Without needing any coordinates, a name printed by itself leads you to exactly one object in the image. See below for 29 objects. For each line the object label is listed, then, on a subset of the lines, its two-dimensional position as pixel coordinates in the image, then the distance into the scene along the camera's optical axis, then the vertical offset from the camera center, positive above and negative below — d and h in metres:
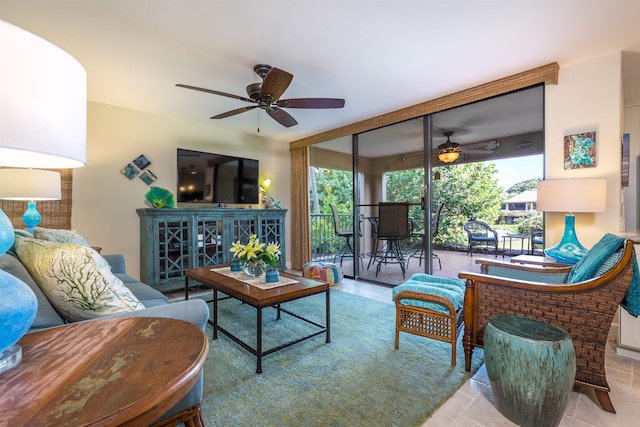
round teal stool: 1.25 -0.72
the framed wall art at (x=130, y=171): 3.49 +0.50
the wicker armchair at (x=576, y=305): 1.37 -0.51
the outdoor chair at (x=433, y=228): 3.61 -0.22
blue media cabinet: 3.34 -0.34
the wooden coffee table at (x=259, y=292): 1.80 -0.56
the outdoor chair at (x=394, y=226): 3.86 -0.19
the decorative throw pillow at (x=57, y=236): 2.00 -0.18
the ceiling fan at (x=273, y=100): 2.18 +0.94
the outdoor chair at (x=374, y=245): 4.48 -0.55
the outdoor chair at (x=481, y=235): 4.73 -0.39
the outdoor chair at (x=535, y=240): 3.68 -0.37
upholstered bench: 1.86 -0.67
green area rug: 1.42 -1.01
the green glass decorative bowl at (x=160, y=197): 3.49 +0.17
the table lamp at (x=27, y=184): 2.26 +0.21
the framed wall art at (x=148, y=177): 3.63 +0.44
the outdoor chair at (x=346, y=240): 4.69 -0.51
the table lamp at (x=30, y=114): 0.53 +0.20
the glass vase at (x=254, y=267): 2.31 -0.46
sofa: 1.00 -0.43
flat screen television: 3.81 +0.48
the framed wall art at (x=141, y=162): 3.57 +0.63
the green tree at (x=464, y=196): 4.16 +0.25
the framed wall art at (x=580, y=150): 2.42 +0.54
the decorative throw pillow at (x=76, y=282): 1.10 -0.28
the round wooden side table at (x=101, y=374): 0.52 -0.37
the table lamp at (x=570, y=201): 2.12 +0.08
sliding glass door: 3.32 +0.45
